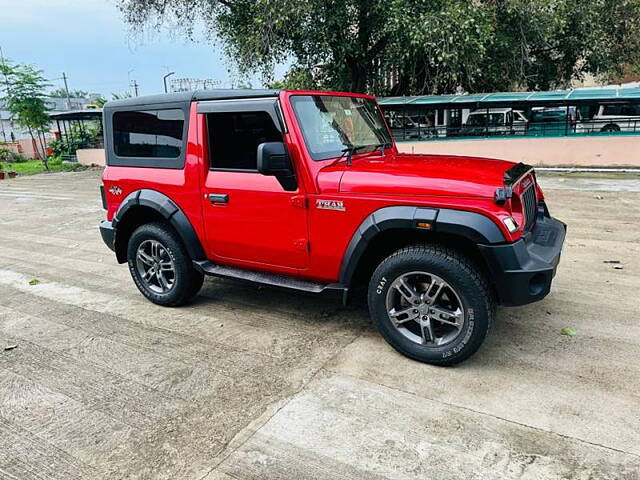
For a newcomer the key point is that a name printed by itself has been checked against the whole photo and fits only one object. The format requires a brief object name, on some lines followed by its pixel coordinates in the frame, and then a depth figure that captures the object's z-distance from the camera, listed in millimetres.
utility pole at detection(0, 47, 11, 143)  21869
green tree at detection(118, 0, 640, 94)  13328
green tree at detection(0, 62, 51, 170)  22141
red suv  3047
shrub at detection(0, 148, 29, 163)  30150
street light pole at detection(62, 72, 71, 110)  53275
